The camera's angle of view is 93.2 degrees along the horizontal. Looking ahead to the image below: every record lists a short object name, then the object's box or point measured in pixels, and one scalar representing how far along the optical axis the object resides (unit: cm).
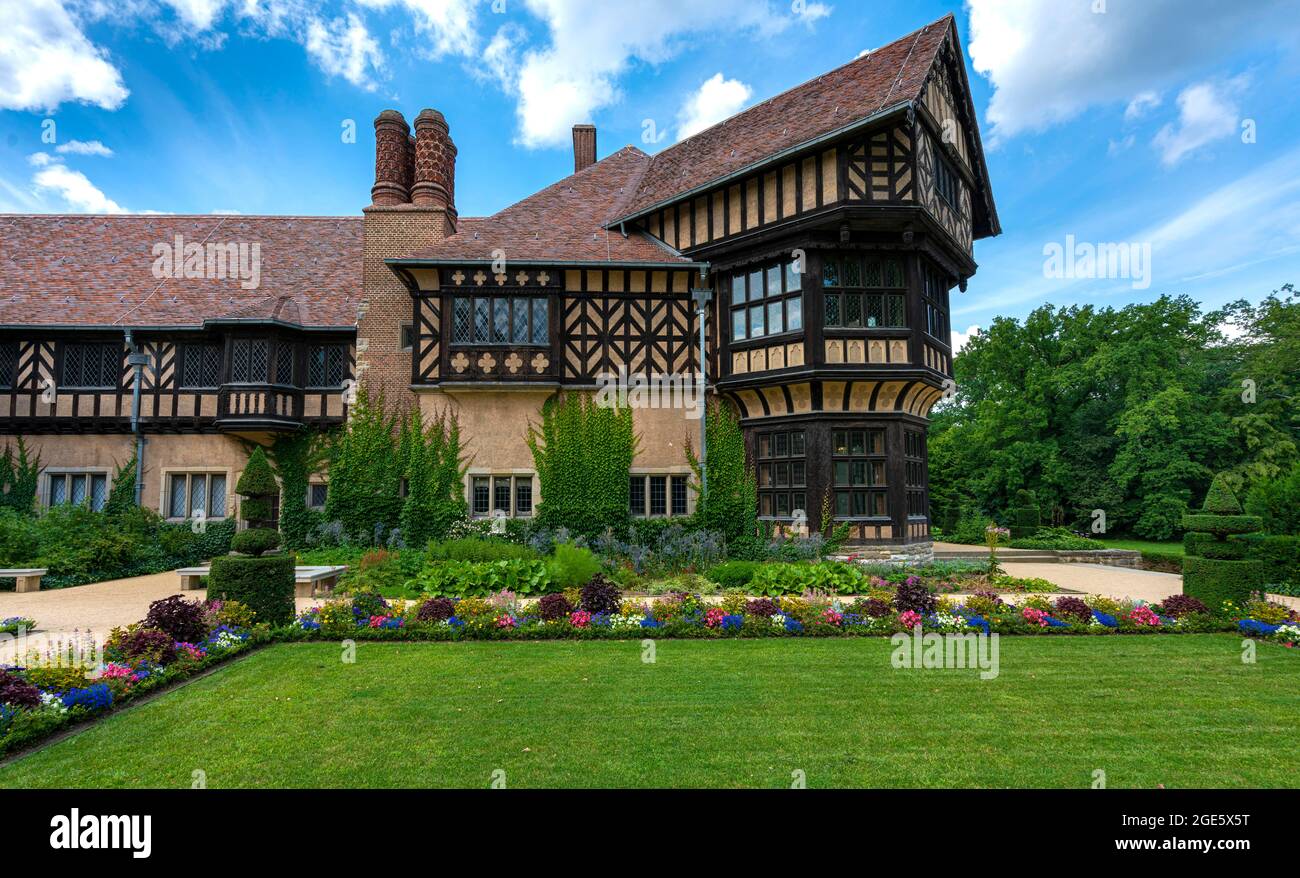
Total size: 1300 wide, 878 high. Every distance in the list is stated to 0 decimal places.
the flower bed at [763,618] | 856
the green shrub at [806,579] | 1129
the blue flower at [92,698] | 541
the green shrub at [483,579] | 1114
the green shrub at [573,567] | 1159
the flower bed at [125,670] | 509
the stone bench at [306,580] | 1213
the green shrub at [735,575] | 1203
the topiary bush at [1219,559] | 942
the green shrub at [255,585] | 857
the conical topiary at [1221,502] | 976
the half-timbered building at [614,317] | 1446
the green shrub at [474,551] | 1298
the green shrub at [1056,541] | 2048
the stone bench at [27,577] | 1252
